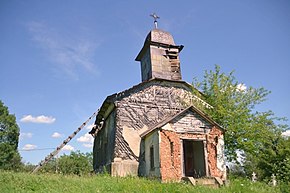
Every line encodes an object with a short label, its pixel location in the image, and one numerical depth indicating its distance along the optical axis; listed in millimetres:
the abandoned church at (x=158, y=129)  14289
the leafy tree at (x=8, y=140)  31891
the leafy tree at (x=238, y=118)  15177
